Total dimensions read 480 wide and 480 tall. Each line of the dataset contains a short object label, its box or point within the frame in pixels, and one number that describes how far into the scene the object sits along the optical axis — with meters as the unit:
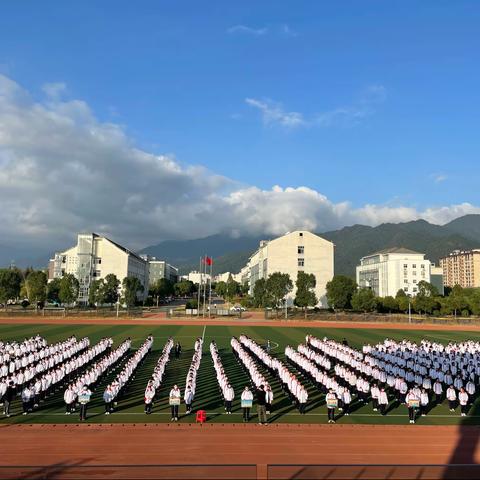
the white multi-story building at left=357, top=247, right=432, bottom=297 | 125.38
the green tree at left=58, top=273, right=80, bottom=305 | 81.94
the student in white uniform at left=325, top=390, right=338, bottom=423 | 17.80
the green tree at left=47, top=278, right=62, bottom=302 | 89.31
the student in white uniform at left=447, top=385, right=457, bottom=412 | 20.00
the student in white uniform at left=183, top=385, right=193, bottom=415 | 18.67
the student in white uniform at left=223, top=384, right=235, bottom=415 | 18.88
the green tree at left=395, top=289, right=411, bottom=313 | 87.27
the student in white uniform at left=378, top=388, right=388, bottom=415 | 19.19
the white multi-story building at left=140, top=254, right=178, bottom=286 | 191.69
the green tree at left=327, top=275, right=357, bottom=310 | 86.00
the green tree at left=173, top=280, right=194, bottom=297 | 192.38
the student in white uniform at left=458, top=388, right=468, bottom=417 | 19.19
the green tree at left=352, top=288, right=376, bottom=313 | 85.81
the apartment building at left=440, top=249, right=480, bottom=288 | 194.00
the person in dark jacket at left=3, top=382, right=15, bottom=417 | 18.33
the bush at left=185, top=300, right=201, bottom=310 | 92.62
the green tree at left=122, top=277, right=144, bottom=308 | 88.93
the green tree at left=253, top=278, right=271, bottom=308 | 81.88
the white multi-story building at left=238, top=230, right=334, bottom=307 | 102.88
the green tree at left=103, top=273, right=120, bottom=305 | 86.75
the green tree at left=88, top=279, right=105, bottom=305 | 86.12
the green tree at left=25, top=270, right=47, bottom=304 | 78.44
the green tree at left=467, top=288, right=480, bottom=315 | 80.25
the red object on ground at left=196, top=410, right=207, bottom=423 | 17.45
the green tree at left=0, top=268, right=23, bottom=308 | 79.69
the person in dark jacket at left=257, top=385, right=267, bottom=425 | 17.50
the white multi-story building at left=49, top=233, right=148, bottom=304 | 108.69
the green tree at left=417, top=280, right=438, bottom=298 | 92.66
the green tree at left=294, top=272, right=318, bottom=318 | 80.06
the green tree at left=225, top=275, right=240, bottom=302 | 160.30
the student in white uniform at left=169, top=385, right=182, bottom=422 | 17.70
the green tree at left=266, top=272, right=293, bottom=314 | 80.25
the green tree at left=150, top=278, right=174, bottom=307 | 145.11
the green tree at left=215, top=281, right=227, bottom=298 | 173.88
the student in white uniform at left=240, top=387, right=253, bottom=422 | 17.62
